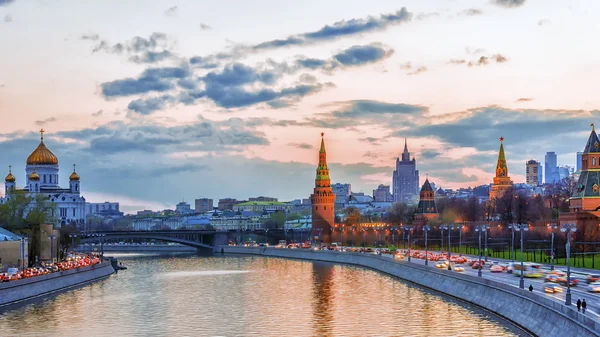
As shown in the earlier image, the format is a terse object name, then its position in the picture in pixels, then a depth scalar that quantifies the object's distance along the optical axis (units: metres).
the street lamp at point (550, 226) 99.95
